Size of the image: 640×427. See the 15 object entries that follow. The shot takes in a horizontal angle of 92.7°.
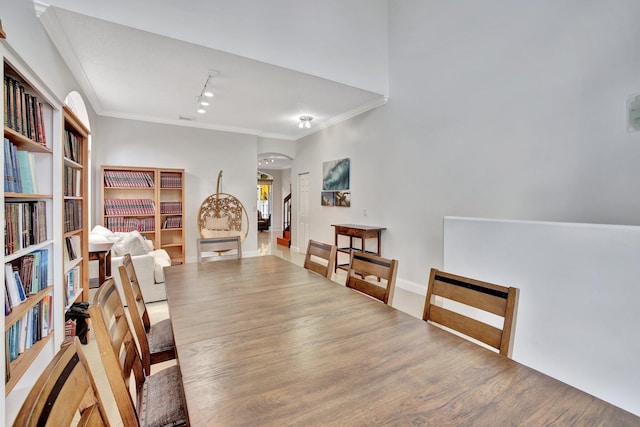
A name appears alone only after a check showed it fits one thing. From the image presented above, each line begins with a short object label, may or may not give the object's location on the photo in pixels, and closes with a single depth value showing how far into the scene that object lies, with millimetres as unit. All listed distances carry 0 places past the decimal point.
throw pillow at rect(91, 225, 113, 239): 4093
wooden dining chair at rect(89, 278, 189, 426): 917
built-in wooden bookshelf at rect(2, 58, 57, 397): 1743
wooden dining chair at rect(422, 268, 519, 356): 1205
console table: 4566
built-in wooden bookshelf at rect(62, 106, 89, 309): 2625
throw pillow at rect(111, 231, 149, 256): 3760
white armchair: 3635
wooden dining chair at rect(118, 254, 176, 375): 1506
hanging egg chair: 5758
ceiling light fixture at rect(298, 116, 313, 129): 5491
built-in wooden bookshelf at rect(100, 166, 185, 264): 5055
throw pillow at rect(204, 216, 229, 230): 5797
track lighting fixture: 3672
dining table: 781
